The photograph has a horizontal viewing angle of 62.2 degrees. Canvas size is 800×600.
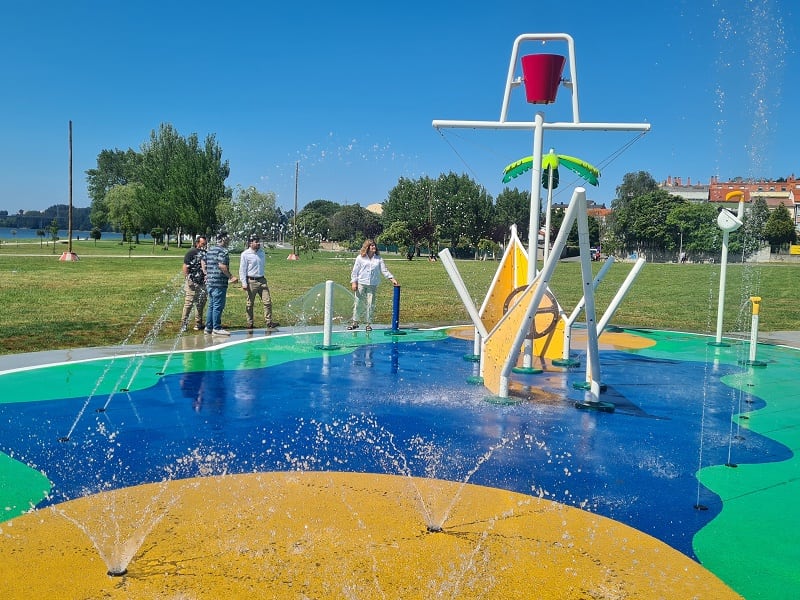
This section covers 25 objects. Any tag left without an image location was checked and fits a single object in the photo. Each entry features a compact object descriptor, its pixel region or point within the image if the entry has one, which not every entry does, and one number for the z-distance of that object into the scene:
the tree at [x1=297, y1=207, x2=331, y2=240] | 103.31
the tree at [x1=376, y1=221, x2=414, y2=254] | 66.44
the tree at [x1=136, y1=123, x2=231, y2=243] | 67.00
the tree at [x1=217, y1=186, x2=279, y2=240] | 52.44
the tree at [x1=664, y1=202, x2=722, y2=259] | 80.62
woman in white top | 13.37
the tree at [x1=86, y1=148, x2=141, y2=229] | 107.50
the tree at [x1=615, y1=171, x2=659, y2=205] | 108.44
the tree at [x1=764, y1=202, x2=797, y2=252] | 82.69
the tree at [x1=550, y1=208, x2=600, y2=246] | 76.29
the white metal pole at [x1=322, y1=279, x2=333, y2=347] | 12.14
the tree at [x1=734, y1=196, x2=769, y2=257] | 71.93
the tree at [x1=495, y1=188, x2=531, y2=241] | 85.56
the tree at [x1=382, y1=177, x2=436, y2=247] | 68.38
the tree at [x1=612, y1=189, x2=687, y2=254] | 84.50
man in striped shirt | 12.55
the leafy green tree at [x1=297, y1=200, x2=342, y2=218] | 138.75
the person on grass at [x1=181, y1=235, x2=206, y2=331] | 13.16
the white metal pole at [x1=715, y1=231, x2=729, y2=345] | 13.09
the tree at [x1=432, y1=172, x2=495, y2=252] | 76.88
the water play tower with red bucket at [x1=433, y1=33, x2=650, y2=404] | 7.83
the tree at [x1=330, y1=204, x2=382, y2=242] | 102.51
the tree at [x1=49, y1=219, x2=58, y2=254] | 59.98
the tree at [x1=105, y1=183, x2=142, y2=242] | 75.00
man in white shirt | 13.04
